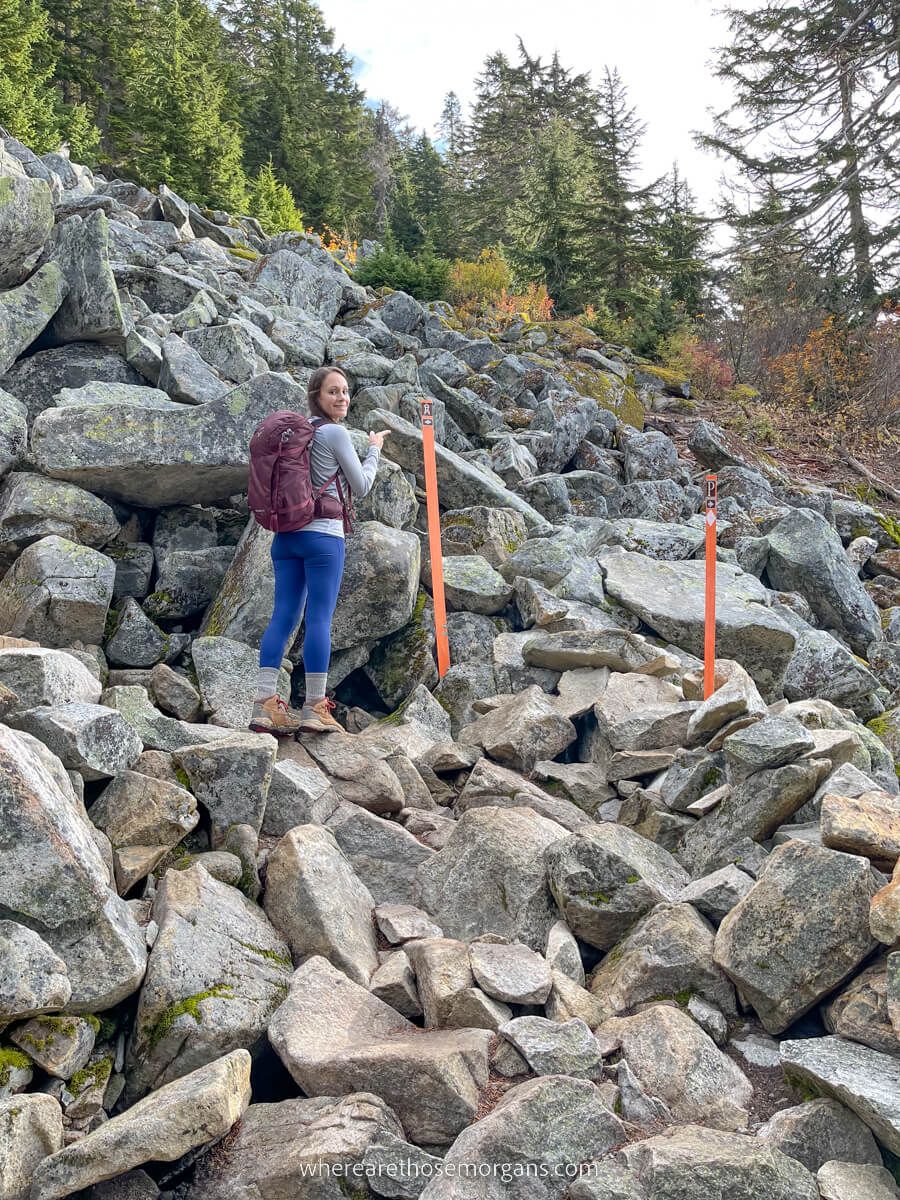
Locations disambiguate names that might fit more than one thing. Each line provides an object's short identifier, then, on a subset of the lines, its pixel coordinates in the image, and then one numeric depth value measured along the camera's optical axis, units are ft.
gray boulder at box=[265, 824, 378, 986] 14.11
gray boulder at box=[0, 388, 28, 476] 24.43
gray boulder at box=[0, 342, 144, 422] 28.84
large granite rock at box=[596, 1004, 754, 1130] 11.46
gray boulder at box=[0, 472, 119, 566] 23.22
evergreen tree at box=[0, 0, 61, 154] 77.46
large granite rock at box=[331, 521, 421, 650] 23.84
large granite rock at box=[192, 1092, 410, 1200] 10.04
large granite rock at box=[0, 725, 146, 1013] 11.79
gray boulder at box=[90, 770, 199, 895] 14.66
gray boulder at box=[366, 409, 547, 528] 31.35
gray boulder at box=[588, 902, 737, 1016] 13.51
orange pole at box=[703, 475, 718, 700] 24.32
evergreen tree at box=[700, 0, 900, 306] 74.23
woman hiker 19.83
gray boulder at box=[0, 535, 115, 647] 21.70
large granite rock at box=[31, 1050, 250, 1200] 9.63
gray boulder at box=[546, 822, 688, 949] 14.83
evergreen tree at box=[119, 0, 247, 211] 88.84
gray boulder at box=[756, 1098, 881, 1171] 10.68
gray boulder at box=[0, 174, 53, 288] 27.96
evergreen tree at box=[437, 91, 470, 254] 112.57
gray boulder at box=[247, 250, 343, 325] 55.21
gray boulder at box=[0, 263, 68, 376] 28.04
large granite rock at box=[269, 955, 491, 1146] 11.06
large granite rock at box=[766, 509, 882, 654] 32.94
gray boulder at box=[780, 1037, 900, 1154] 10.41
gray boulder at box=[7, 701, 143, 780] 14.55
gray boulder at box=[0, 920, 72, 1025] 10.75
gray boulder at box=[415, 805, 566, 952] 15.42
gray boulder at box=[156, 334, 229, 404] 28.95
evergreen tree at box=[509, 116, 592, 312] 80.02
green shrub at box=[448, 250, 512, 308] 73.87
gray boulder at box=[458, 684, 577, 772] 21.52
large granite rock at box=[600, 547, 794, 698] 27.58
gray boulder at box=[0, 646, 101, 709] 15.96
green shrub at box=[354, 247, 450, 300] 71.87
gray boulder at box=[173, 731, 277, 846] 16.29
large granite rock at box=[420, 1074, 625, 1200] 9.89
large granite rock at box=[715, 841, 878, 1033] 12.68
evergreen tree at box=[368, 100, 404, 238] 149.79
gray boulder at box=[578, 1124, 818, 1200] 9.57
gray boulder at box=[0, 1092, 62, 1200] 9.64
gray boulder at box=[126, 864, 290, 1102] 11.91
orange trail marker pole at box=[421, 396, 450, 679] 25.27
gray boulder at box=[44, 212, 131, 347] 29.45
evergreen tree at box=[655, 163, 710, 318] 77.25
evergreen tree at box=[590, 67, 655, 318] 80.89
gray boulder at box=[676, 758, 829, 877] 16.79
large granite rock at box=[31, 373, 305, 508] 23.89
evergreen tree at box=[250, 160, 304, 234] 94.12
